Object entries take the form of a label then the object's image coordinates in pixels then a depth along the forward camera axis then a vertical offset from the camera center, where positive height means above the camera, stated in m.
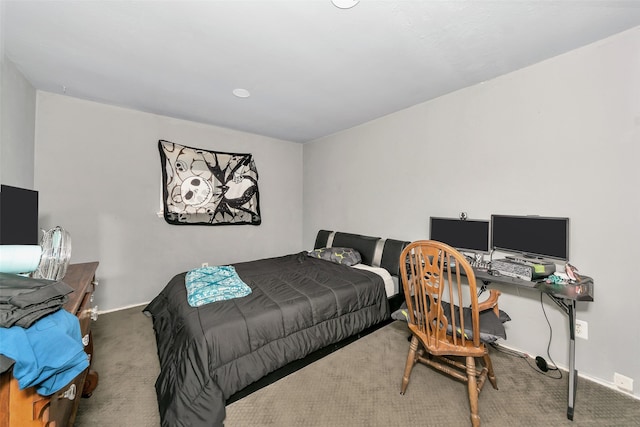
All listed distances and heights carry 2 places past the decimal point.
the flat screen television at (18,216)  1.43 -0.05
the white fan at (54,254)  1.37 -0.26
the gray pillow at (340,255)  3.01 -0.53
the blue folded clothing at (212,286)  1.90 -0.63
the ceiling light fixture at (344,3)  1.38 +1.19
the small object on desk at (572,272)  1.64 -0.38
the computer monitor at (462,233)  2.23 -0.17
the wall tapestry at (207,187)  3.17 +0.35
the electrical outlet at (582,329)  1.80 -0.83
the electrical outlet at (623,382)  1.63 -1.11
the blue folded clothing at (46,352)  0.67 -0.43
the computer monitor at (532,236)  1.77 -0.15
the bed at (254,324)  1.44 -0.85
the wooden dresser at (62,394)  0.71 -0.62
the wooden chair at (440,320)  1.38 -0.66
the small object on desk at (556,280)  1.62 -0.42
